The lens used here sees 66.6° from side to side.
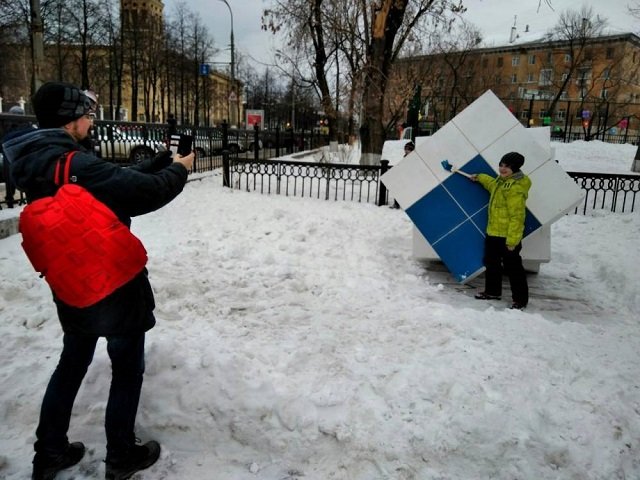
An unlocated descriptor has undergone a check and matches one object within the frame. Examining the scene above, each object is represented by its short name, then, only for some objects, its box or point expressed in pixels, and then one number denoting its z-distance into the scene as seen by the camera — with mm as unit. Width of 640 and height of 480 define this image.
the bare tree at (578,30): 39438
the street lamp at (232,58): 27014
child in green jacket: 4820
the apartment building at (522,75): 25433
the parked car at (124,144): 10008
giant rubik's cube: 5188
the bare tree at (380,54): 12758
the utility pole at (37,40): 10750
